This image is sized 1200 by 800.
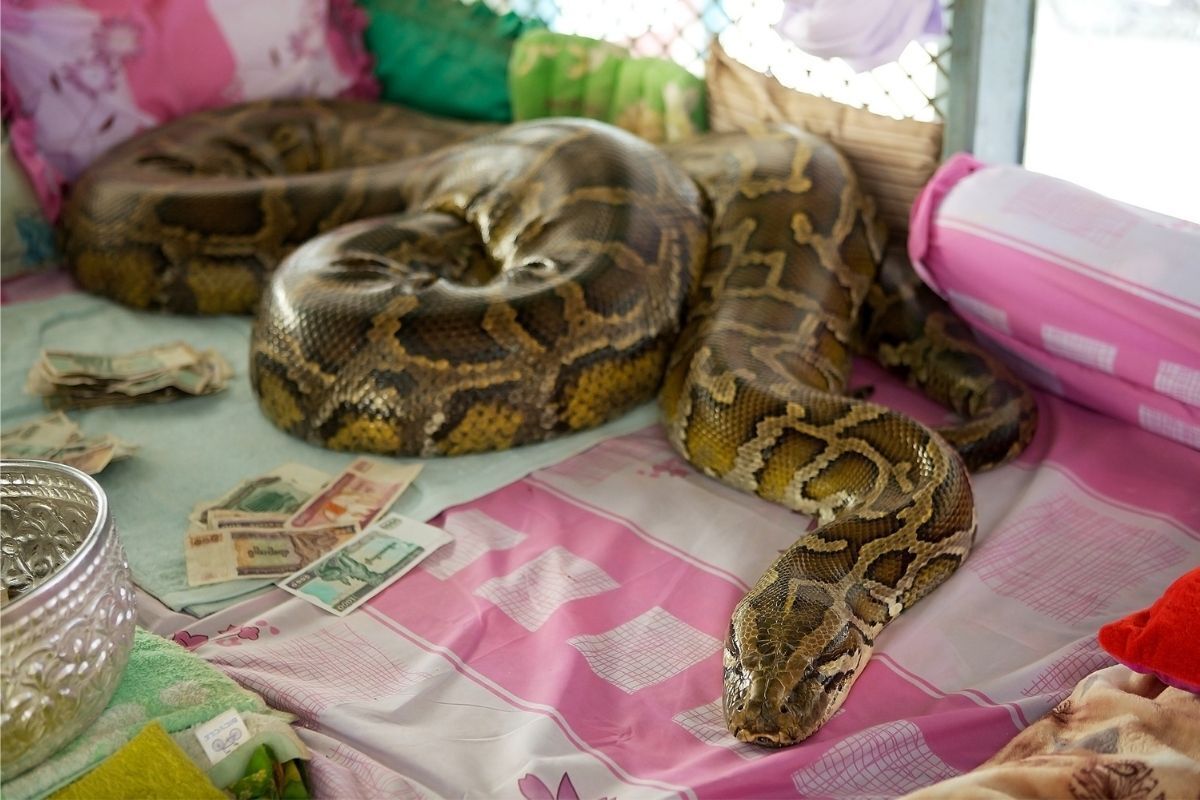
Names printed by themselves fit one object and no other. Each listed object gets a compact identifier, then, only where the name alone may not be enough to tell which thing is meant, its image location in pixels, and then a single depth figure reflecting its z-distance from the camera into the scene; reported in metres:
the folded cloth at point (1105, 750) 1.87
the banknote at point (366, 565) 2.71
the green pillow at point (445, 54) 4.74
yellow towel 2.04
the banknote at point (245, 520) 2.99
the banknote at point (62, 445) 3.22
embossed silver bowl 1.97
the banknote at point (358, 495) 3.01
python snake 2.57
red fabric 2.10
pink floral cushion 4.32
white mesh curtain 3.71
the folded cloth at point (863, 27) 3.34
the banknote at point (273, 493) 3.07
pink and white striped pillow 2.90
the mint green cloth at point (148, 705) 2.08
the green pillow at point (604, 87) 4.25
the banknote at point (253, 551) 2.81
